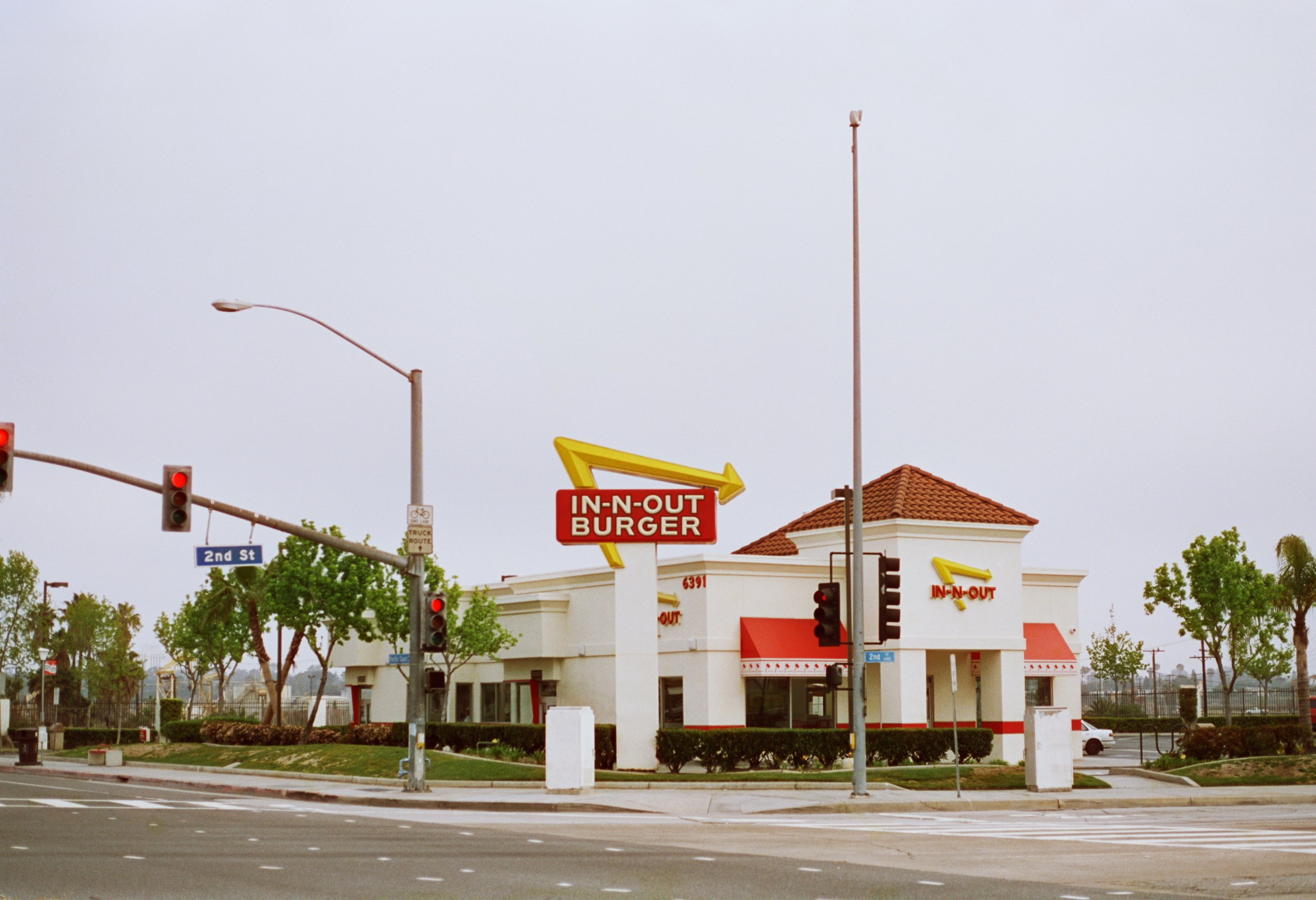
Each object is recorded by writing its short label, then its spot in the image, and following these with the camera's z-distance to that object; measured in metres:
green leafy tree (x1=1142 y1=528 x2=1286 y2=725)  52.84
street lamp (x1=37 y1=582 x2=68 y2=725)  75.06
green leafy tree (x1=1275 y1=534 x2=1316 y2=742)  50.44
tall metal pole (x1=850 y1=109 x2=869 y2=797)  28.17
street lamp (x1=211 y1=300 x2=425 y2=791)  31.14
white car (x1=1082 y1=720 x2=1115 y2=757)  51.72
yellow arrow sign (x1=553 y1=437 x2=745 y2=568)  37.03
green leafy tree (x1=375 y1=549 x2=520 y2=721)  45.22
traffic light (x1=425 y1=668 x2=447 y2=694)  30.73
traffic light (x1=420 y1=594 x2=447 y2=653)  30.88
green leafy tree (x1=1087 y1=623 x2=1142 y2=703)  82.00
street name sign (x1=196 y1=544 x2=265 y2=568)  29.77
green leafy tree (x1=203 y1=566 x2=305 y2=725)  55.78
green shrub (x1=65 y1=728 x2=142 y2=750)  62.53
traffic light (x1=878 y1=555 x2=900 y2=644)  29.25
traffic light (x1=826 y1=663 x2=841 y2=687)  29.35
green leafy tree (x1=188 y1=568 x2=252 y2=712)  59.75
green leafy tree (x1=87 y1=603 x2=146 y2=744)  73.94
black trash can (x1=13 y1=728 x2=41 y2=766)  48.28
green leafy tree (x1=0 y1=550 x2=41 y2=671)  85.69
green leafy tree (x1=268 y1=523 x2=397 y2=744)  47.69
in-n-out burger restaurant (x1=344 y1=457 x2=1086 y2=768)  39.41
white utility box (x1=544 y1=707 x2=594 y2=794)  29.98
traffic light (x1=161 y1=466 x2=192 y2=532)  26.80
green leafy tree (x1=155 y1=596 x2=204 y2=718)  69.00
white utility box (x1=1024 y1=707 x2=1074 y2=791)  29.89
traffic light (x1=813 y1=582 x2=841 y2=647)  28.84
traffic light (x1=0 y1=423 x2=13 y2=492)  24.41
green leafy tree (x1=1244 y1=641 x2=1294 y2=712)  62.41
